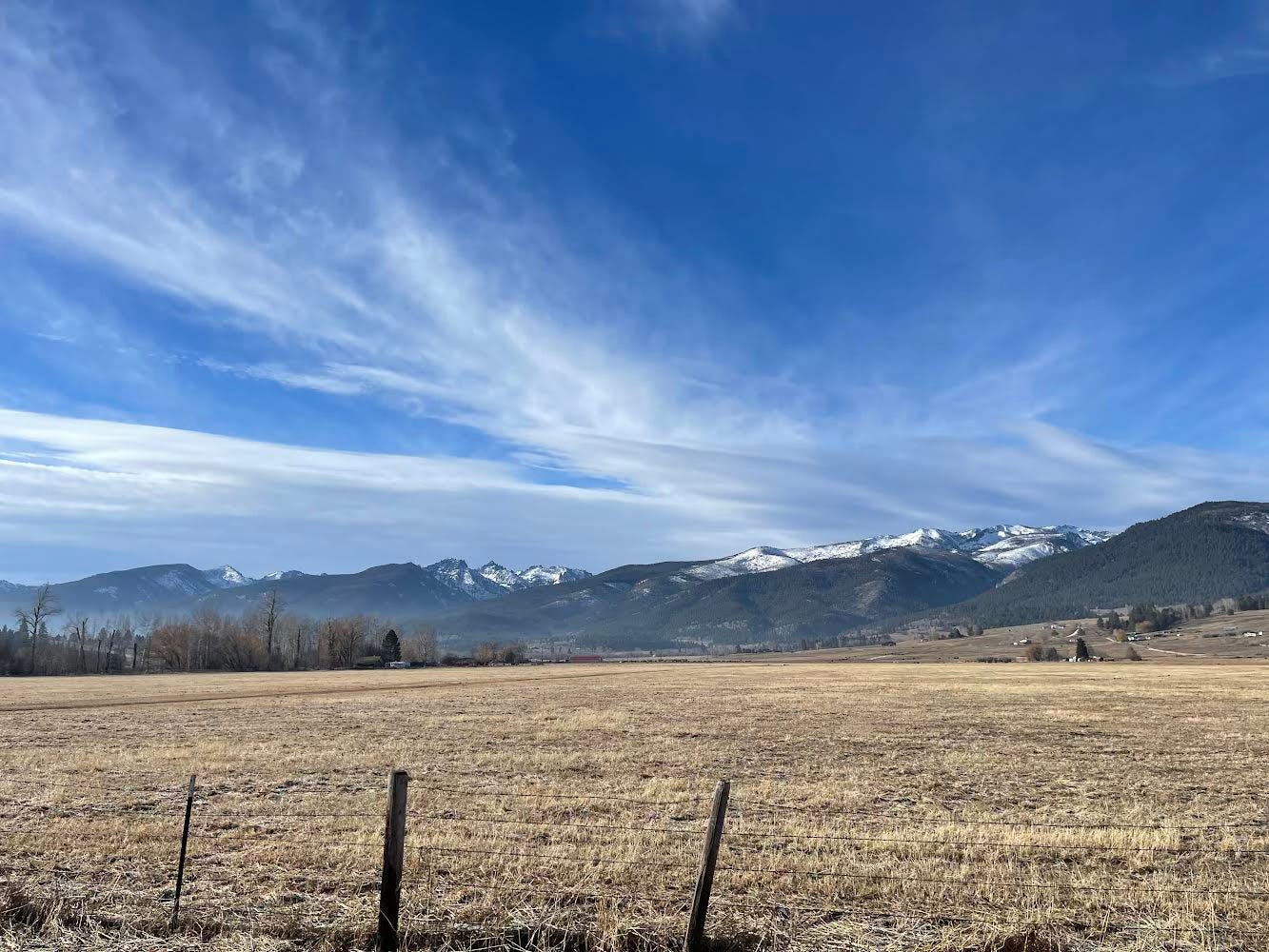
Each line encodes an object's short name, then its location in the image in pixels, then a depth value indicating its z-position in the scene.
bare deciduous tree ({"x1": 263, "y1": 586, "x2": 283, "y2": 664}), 173.38
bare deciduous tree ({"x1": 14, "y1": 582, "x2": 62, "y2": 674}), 156.00
